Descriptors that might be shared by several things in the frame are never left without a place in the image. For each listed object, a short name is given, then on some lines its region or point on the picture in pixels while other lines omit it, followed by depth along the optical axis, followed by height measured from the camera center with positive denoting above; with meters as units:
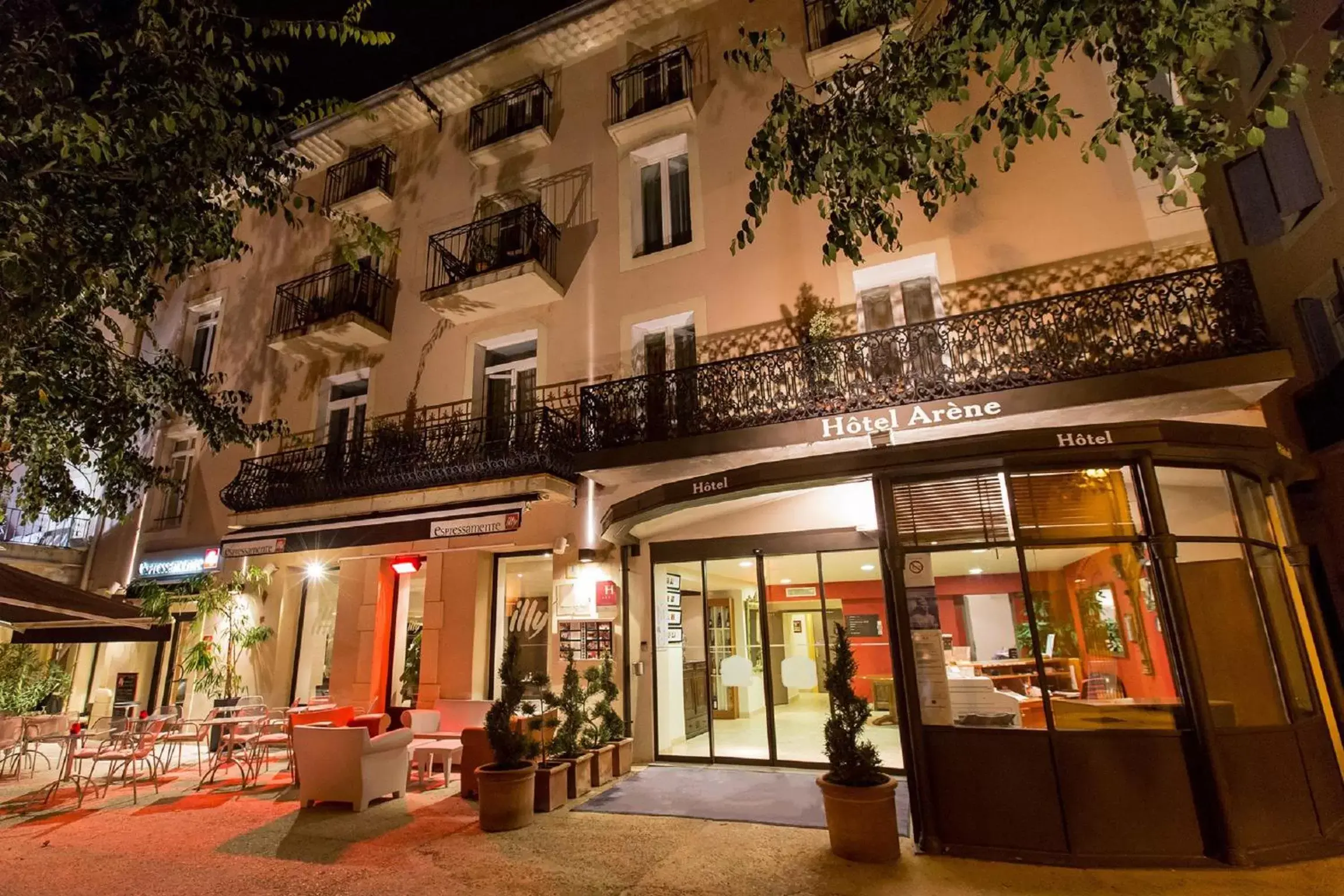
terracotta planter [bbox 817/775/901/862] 5.14 -1.48
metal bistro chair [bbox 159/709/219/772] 8.67 -1.18
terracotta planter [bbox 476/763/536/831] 6.25 -1.44
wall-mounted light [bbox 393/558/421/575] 11.71 +1.40
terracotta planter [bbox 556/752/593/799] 7.27 -1.47
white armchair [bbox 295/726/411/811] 7.07 -1.22
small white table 8.25 -1.31
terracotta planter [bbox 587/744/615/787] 7.79 -1.45
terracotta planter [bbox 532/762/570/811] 6.79 -1.48
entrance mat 6.42 -1.69
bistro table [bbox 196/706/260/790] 8.70 -1.44
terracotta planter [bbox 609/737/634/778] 8.21 -1.45
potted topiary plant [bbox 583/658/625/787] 7.93 -1.11
